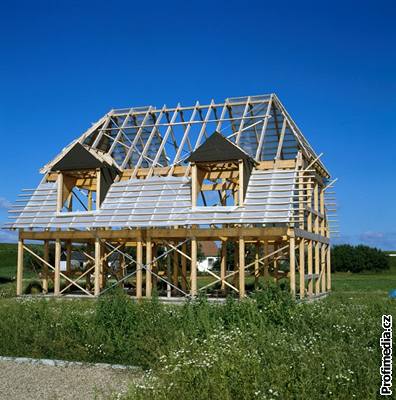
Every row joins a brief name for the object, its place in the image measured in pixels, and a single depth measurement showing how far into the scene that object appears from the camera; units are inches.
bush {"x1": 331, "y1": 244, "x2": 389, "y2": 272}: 2482.8
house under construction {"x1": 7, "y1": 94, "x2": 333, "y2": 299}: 817.5
